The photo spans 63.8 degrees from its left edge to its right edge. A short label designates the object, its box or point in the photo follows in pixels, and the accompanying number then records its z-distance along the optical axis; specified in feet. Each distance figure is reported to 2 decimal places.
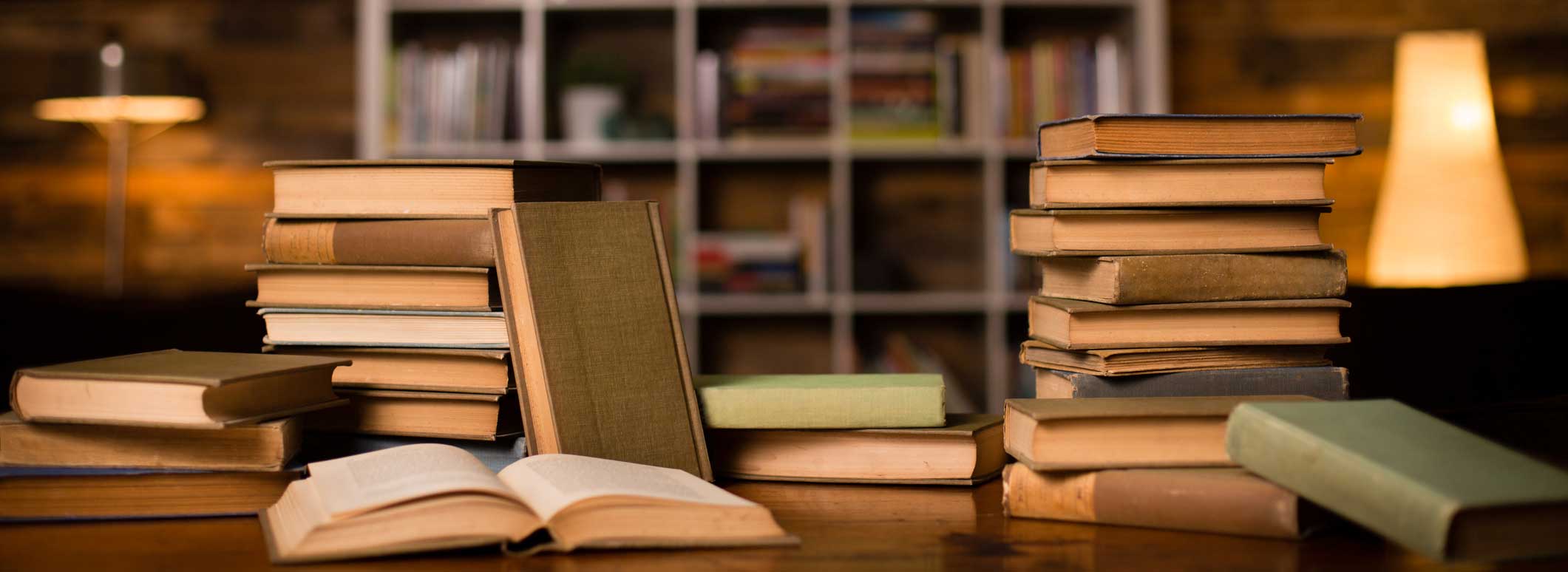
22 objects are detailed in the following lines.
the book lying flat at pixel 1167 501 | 2.60
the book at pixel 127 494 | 2.88
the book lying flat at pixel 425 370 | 3.26
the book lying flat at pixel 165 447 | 2.95
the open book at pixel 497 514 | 2.46
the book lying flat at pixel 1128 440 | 2.80
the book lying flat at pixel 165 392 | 2.83
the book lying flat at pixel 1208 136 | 3.25
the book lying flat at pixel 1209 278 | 3.24
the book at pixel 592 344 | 3.08
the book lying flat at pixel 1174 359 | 3.24
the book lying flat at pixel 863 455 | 3.26
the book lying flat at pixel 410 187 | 3.35
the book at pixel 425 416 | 3.28
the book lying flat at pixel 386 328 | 3.30
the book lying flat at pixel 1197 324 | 3.29
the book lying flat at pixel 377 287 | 3.31
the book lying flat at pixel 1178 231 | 3.34
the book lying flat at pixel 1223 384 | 3.26
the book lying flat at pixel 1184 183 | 3.33
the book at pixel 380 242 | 3.32
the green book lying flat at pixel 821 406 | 3.20
